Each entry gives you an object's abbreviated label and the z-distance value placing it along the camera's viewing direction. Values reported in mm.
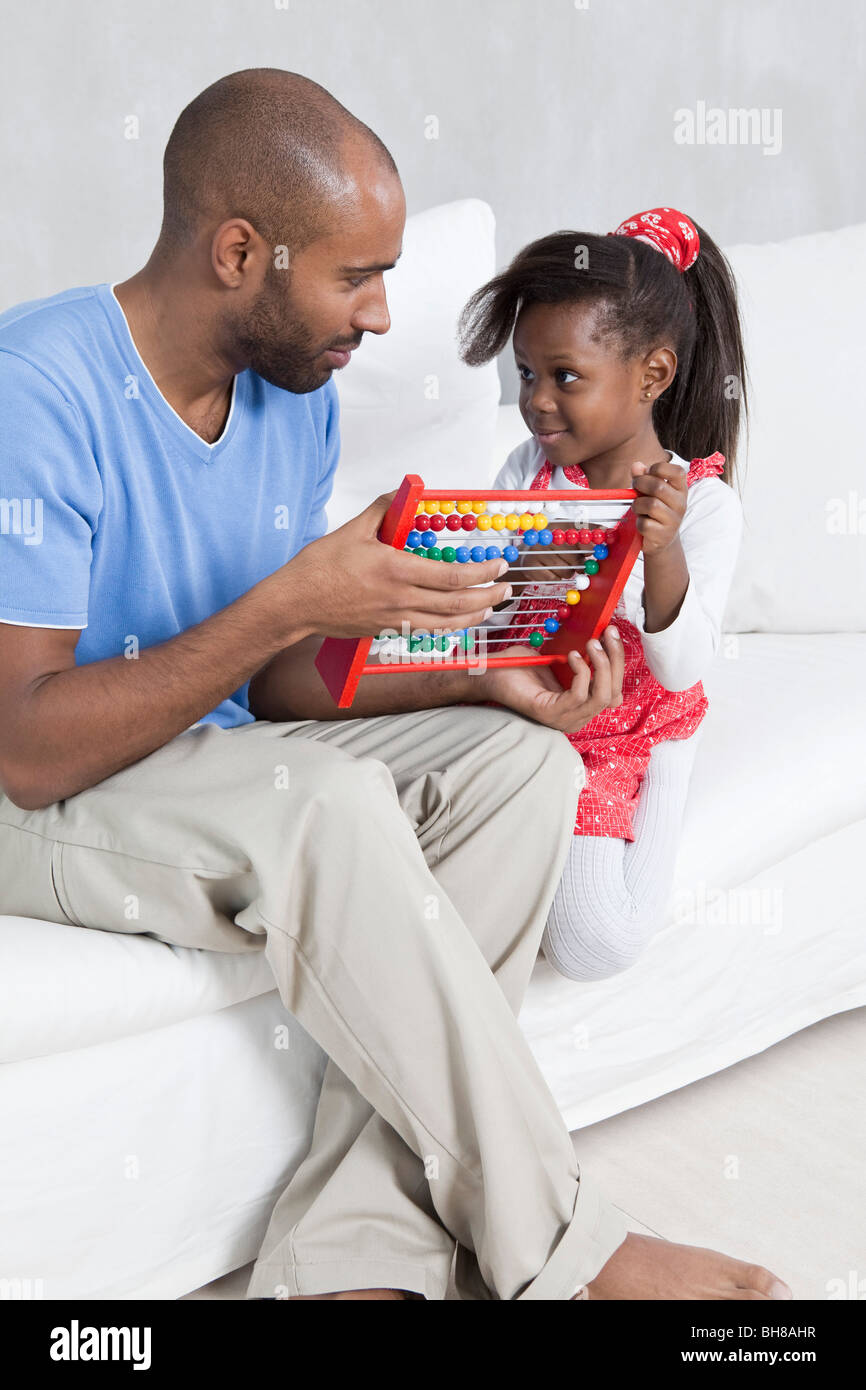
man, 2302
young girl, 2500
